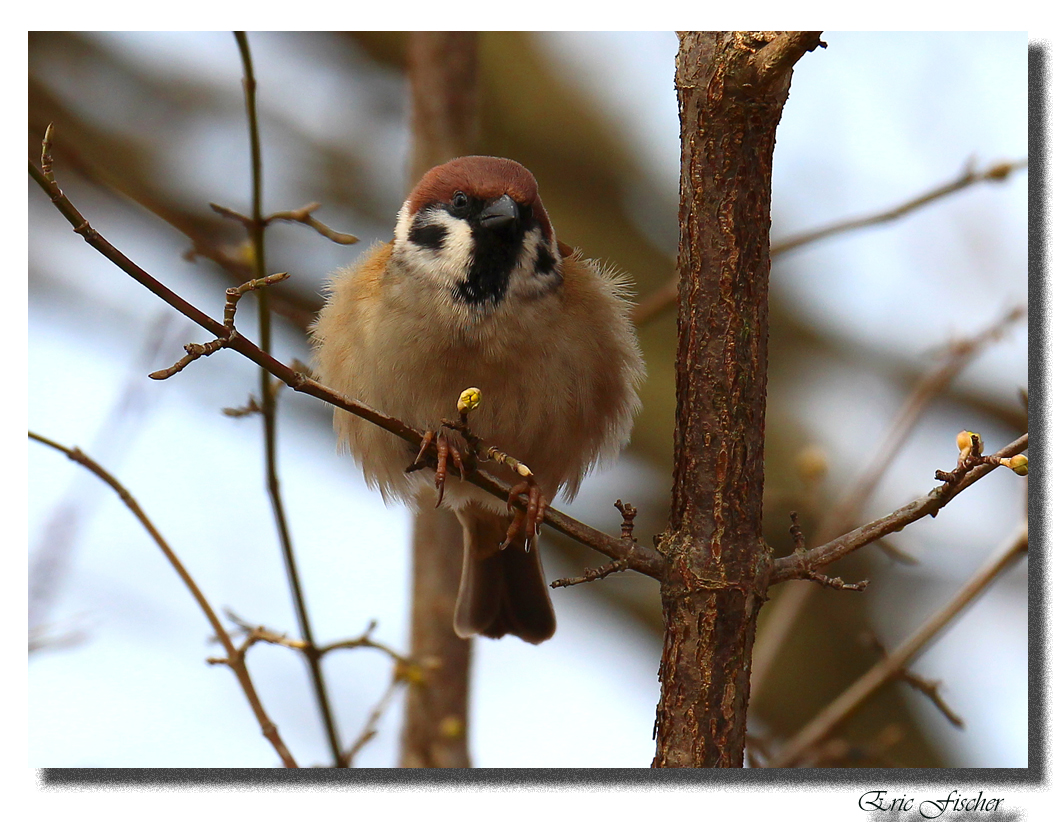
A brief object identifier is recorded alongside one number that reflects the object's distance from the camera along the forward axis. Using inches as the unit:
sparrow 209.8
